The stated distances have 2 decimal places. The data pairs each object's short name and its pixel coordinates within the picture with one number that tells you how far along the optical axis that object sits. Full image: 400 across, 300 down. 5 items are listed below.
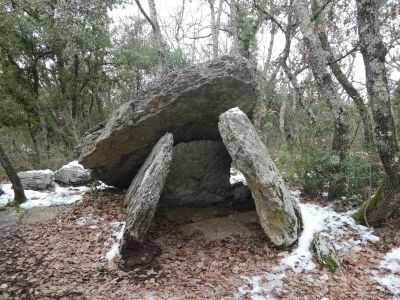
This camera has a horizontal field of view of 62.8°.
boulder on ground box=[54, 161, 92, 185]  9.05
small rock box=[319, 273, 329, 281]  4.31
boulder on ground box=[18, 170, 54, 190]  8.59
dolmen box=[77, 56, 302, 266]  5.02
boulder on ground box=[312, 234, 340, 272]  4.52
